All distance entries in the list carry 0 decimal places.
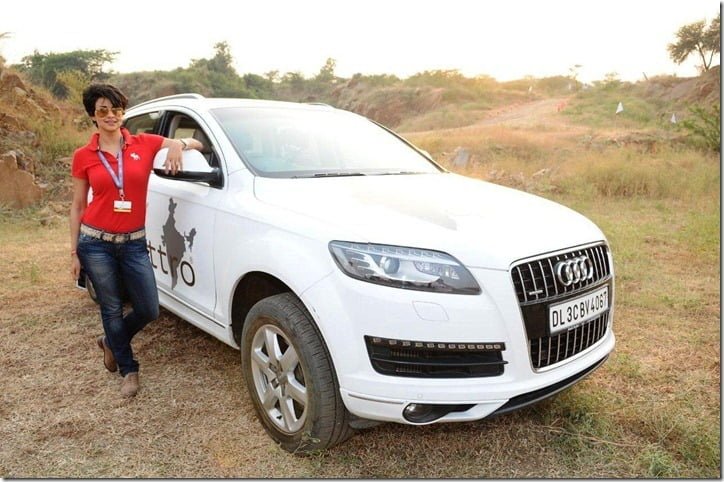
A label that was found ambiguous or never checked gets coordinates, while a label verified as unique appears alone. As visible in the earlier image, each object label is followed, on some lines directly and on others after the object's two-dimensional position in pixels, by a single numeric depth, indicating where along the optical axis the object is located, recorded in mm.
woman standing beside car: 2826
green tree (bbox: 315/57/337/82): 58656
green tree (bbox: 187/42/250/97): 41719
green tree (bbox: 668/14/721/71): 34156
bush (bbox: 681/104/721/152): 12922
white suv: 2064
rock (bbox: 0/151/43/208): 8742
